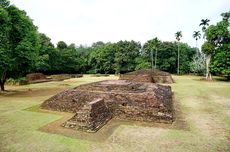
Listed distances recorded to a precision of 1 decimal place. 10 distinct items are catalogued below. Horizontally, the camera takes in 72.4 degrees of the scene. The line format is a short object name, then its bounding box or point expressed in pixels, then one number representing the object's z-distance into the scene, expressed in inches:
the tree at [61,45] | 1709.8
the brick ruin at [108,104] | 290.0
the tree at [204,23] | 1401.6
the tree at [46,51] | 1264.6
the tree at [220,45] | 992.1
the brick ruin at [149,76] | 868.7
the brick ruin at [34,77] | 962.9
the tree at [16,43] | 530.7
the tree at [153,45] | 1586.3
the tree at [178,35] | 1668.9
